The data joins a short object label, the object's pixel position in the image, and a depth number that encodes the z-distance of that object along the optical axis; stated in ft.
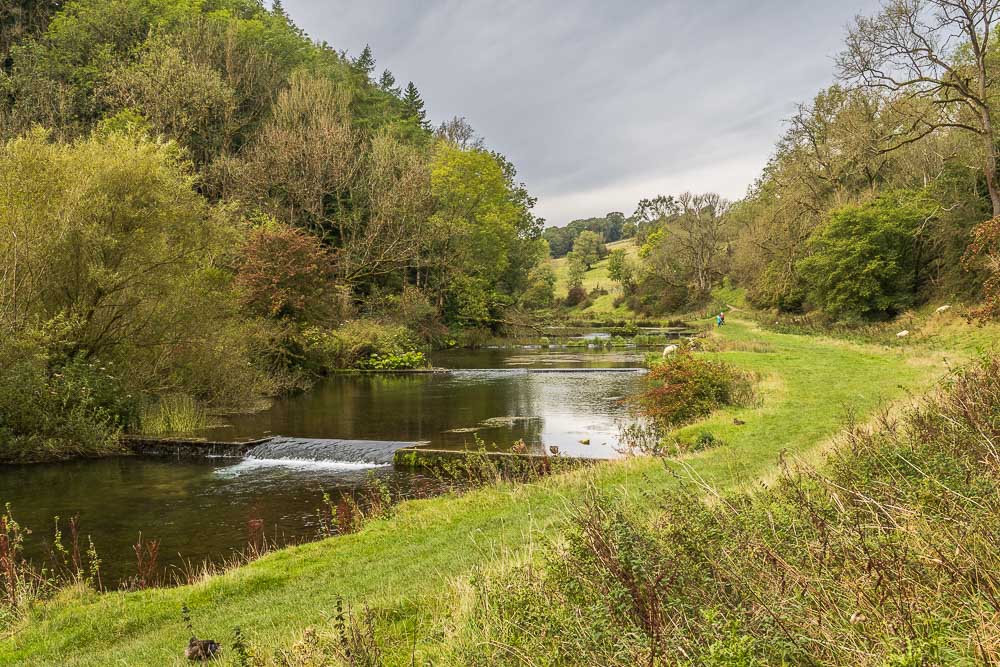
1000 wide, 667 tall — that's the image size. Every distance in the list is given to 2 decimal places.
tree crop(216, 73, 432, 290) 131.44
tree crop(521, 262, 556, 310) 218.18
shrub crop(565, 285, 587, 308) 333.42
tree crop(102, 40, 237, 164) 127.03
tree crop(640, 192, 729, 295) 262.67
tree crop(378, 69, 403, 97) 303.48
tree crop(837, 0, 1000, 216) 87.76
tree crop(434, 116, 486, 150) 217.97
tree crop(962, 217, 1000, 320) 58.24
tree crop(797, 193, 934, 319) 119.85
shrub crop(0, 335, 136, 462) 50.34
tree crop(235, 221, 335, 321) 92.16
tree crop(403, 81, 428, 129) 281.13
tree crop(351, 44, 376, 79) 258.57
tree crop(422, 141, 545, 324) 164.86
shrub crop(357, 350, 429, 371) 112.57
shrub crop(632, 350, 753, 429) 57.16
